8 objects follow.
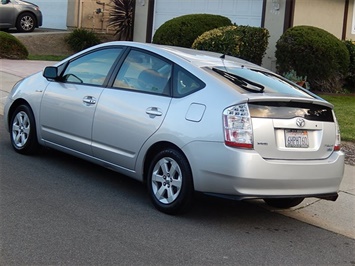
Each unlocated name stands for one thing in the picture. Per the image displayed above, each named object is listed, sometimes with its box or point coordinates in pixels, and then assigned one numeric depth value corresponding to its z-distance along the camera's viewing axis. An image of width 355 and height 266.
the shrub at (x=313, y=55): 13.56
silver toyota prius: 4.95
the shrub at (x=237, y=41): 13.40
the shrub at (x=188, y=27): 15.56
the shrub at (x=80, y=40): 20.88
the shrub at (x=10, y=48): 16.95
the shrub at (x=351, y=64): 15.11
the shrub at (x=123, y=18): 20.88
